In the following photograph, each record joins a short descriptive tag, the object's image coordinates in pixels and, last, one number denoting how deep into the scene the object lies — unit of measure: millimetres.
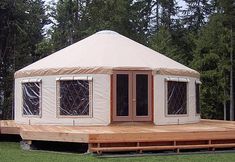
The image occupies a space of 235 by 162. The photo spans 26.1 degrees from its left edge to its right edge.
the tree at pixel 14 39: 21406
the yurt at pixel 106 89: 11625
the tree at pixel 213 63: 21703
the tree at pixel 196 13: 27875
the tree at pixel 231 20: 21219
